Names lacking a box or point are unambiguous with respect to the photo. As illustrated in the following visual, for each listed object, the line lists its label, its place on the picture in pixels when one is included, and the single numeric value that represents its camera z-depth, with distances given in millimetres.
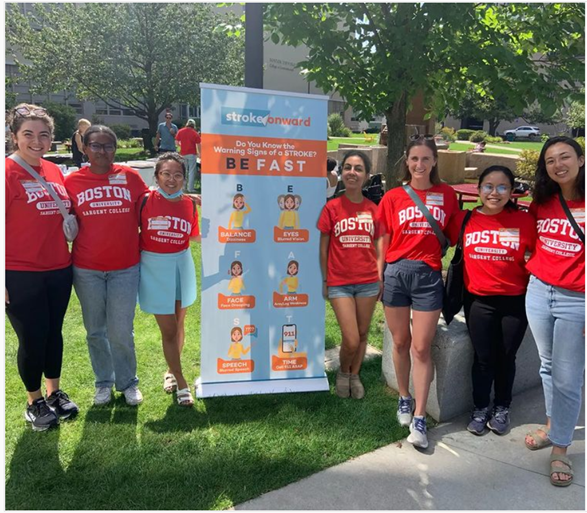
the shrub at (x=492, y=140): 38531
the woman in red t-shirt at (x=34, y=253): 2963
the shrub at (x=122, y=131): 31578
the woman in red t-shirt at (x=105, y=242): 3180
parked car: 49281
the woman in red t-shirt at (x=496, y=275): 3027
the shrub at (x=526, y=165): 12672
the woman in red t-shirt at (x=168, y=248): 3330
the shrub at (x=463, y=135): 44038
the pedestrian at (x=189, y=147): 11945
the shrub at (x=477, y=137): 38144
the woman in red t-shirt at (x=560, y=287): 2752
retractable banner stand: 3525
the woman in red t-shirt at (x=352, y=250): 3490
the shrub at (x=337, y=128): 31922
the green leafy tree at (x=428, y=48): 3945
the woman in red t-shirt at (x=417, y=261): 3189
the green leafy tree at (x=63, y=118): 27911
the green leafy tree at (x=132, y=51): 23000
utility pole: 3672
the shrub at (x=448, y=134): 31556
